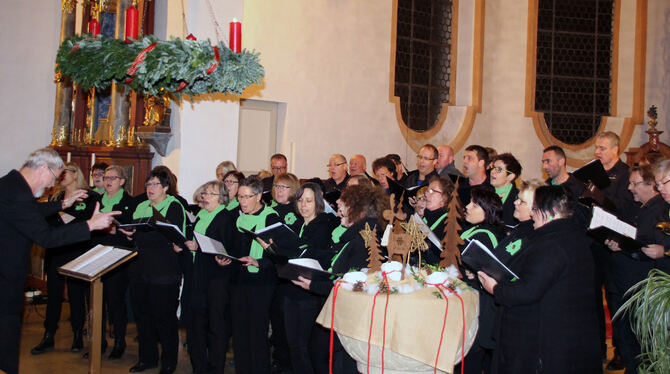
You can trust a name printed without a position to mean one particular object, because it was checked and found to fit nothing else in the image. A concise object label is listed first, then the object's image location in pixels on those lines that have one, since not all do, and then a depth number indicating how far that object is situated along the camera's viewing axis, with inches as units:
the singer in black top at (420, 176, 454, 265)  188.5
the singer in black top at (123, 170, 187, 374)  206.7
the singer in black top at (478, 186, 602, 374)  134.9
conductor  151.5
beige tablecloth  131.4
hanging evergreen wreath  144.0
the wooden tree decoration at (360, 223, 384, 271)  150.6
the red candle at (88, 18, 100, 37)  155.2
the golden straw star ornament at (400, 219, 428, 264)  145.0
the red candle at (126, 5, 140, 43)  149.9
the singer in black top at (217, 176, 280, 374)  191.2
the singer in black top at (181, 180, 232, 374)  198.7
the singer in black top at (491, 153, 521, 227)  210.2
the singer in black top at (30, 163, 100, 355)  235.3
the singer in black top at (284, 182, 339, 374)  181.2
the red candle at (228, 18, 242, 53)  152.7
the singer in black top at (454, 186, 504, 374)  155.6
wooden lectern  165.0
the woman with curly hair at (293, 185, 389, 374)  162.9
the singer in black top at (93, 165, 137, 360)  230.1
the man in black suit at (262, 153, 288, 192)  300.2
